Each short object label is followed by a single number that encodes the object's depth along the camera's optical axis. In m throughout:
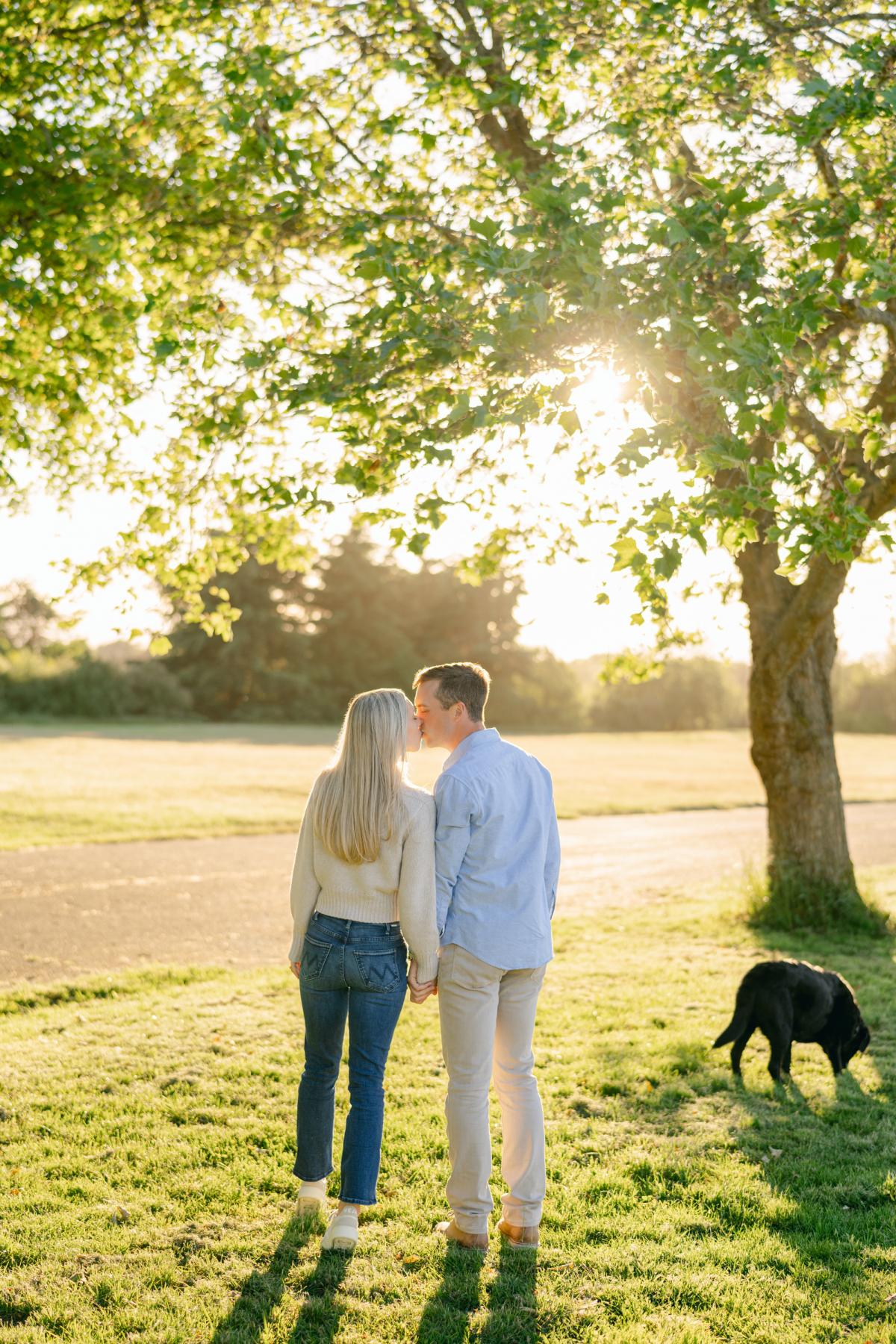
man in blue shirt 4.02
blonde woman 4.00
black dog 6.22
